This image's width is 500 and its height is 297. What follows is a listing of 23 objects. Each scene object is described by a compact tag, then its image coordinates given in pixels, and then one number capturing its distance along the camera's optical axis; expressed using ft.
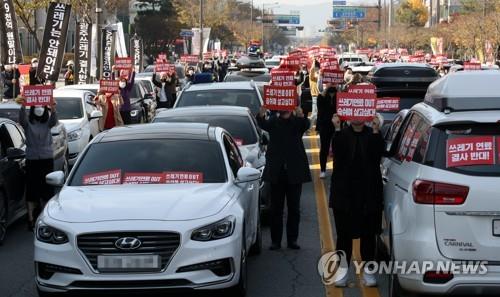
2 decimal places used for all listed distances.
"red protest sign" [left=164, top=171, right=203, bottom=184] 26.29
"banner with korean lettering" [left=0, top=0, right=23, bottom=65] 93.49
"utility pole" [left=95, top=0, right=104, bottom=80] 93.55
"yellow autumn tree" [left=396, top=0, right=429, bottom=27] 398.83
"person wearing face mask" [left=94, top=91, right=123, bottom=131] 58.75
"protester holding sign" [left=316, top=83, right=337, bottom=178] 49.70
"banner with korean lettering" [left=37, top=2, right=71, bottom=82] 85.25
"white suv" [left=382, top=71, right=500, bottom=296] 20.66
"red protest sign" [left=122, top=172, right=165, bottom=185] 26.30
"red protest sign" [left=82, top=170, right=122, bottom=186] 26.40
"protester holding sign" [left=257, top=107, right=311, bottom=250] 31.71
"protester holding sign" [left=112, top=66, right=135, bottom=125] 65.73
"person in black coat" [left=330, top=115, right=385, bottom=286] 25.93
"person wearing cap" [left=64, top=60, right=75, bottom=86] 113.19
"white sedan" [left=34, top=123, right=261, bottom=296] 22.47
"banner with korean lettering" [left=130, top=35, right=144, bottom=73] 150.30
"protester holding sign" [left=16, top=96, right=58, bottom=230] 36.94
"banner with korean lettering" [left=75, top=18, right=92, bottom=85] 102.53
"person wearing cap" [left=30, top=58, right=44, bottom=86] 84.33
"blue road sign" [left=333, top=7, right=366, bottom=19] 411.42
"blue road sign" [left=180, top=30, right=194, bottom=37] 211.41
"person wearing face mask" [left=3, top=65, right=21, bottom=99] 92.89
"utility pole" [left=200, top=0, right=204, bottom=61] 173.36
